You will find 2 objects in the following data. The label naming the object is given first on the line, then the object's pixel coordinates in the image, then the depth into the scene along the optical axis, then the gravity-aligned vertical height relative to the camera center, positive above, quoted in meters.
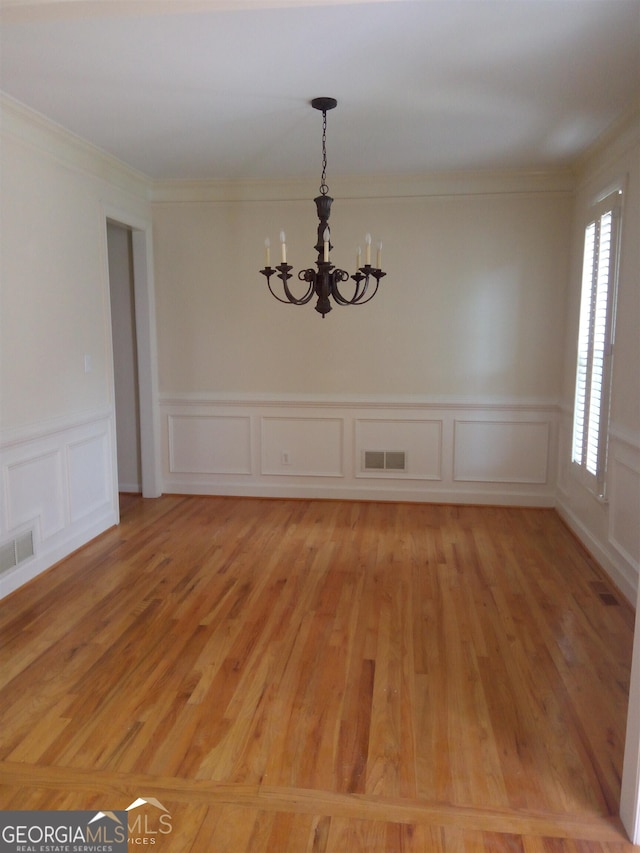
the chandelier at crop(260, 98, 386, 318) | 3.54 +0.36
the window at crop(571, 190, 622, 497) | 4.00 -0.05
